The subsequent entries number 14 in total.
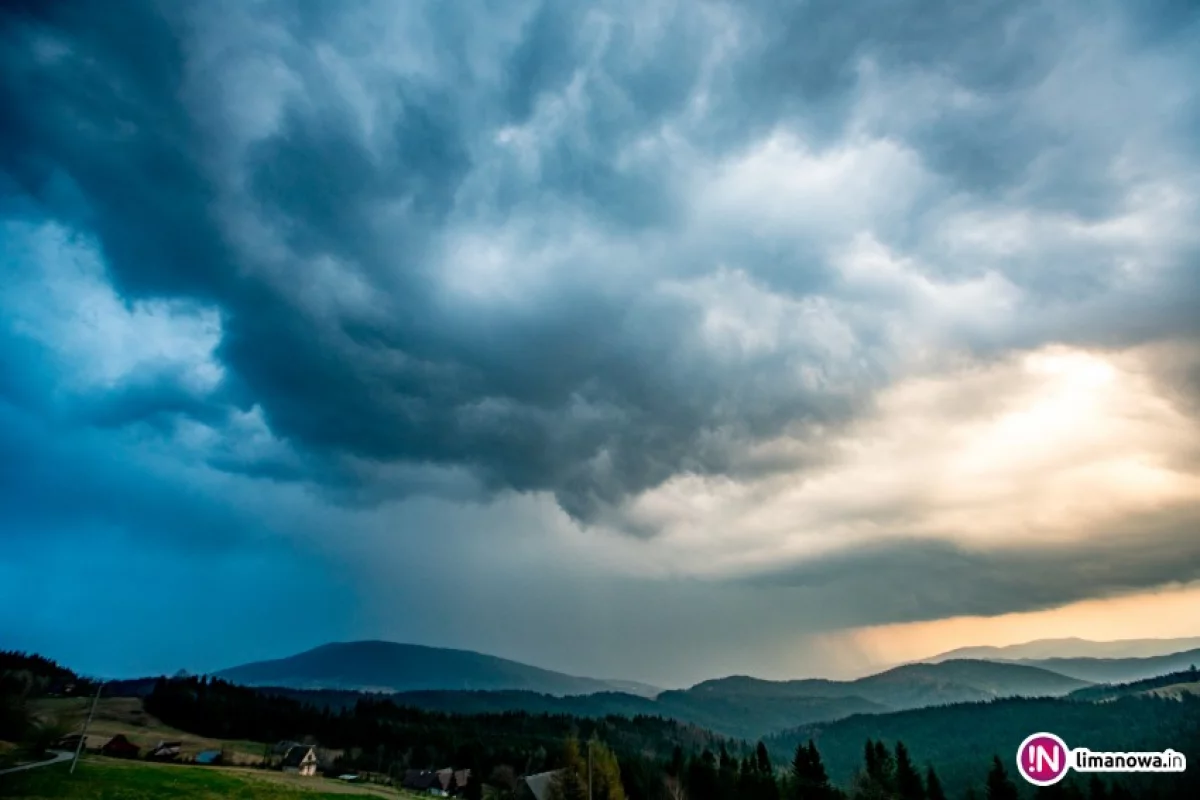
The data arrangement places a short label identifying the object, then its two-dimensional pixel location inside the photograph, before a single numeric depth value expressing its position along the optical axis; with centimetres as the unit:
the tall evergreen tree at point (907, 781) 9606
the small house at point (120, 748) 9626
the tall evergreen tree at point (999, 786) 8842
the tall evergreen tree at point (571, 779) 8244
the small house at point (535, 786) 9948
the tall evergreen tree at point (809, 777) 9569
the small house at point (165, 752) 10481
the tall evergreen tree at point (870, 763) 9544
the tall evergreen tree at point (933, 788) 9300
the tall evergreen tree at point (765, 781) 9725
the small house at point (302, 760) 12351
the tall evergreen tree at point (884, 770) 9550
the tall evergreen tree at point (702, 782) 10875
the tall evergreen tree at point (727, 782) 10559
